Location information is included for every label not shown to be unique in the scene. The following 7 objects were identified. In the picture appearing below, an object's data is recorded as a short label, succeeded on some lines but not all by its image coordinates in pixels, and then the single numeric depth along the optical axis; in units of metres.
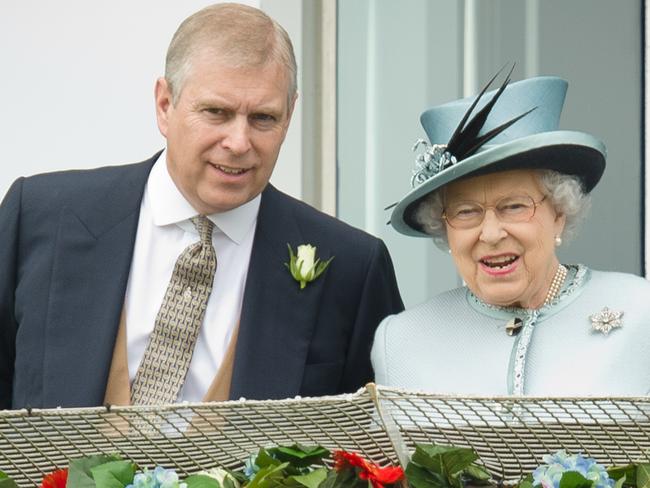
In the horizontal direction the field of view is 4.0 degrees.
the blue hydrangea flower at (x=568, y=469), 10.05
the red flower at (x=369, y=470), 10.05
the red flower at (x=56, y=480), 10.03
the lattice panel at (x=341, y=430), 10.05
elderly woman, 10.67
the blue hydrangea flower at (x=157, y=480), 10.04
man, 10.82
